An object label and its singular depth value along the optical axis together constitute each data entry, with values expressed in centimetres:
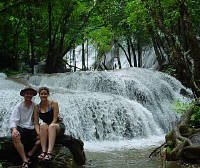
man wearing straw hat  541
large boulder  521
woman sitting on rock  515
